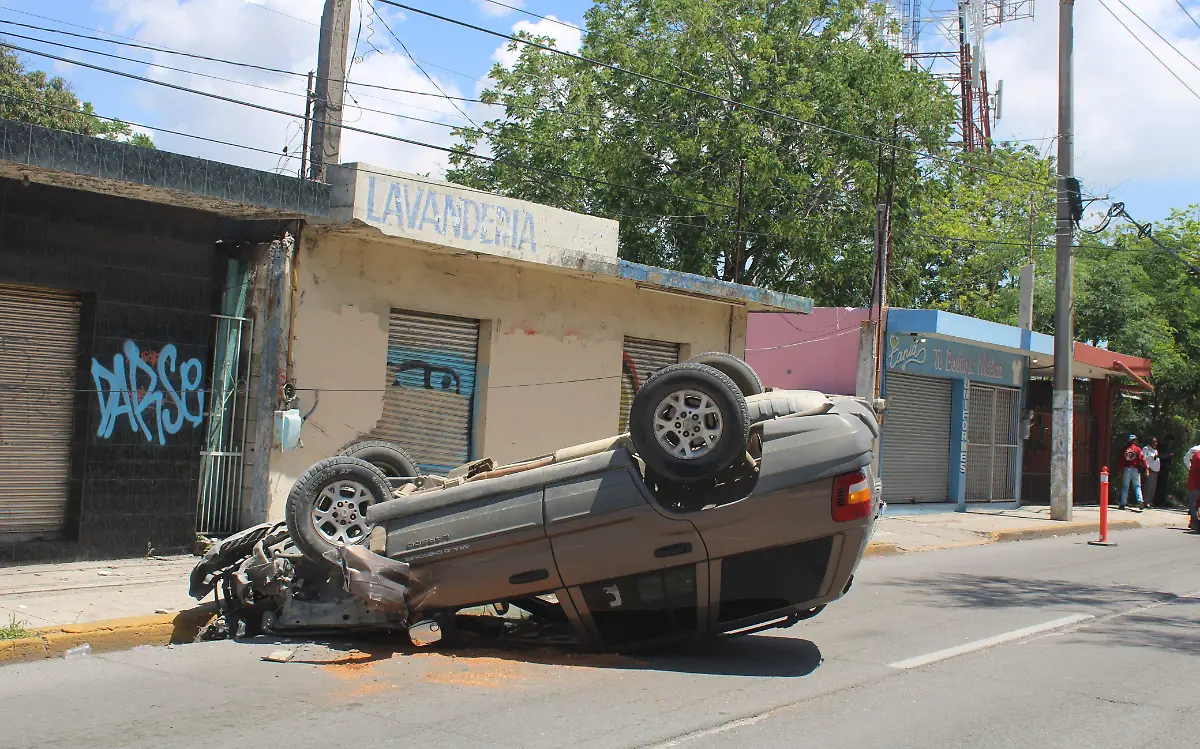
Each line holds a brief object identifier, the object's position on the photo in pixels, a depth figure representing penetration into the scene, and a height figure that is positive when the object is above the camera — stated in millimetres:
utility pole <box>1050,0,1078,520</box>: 20969 +2948
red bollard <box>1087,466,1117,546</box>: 18083 -699
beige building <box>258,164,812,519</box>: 11969 +1321
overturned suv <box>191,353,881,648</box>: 6906 -595
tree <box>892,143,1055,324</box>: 34188 +7483
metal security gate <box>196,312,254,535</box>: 11539 -225
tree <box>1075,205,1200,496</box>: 28469 +4064
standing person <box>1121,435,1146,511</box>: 26297 +35
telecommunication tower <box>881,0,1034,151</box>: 49625 +18003
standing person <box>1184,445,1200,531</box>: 21834 -270
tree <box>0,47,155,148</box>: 27484 +7873
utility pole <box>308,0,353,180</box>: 12250 +3670
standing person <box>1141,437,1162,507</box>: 27781 +20
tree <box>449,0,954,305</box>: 30047 +8454
